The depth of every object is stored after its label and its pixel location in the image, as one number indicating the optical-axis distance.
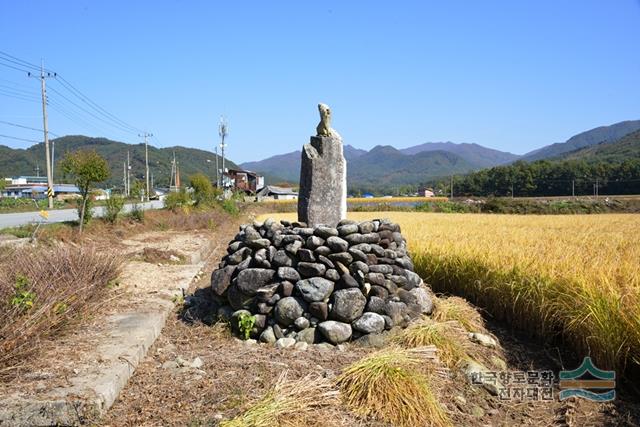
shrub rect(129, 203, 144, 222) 20.94
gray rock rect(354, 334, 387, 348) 5.32
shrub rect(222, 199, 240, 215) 32.74
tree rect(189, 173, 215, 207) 33.62
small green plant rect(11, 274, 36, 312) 4.29
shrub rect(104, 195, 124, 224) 18.75
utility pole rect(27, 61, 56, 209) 31.44
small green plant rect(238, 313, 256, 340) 5.61
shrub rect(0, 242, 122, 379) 3.92
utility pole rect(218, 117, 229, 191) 48.60
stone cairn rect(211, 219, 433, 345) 5.52
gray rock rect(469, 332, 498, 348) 5.52
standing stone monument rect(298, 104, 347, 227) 6.88
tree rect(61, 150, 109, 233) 16.27
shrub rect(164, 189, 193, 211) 29.12
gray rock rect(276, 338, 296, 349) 5.34
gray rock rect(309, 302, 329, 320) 5.52
